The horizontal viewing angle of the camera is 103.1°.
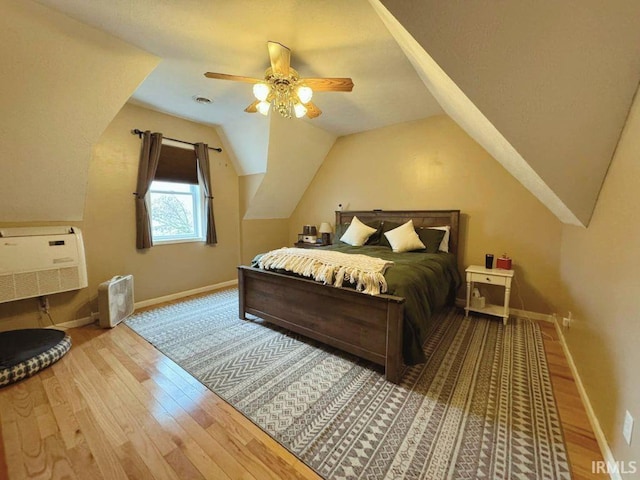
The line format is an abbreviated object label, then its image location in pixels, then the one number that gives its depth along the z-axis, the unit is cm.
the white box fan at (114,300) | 272
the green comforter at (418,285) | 187
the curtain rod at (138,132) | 322
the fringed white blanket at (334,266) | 198
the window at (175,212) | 363
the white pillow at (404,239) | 317
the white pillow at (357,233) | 366
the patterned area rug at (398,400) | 127
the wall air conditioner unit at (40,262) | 231
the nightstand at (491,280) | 274
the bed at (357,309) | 186
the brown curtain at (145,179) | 329
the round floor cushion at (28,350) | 185
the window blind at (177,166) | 356
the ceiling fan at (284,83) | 201
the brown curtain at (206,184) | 387
